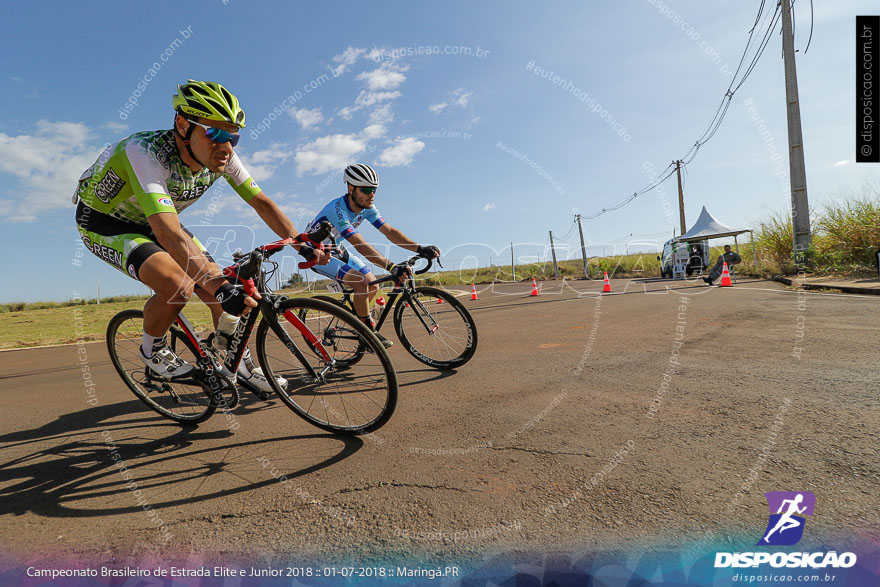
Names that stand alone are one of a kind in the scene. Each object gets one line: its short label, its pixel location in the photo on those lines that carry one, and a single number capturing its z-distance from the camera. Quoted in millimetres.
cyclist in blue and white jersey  4480
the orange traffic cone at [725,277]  12268
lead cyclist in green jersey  2650
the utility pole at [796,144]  12758
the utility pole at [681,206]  30597
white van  23250
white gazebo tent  23688
